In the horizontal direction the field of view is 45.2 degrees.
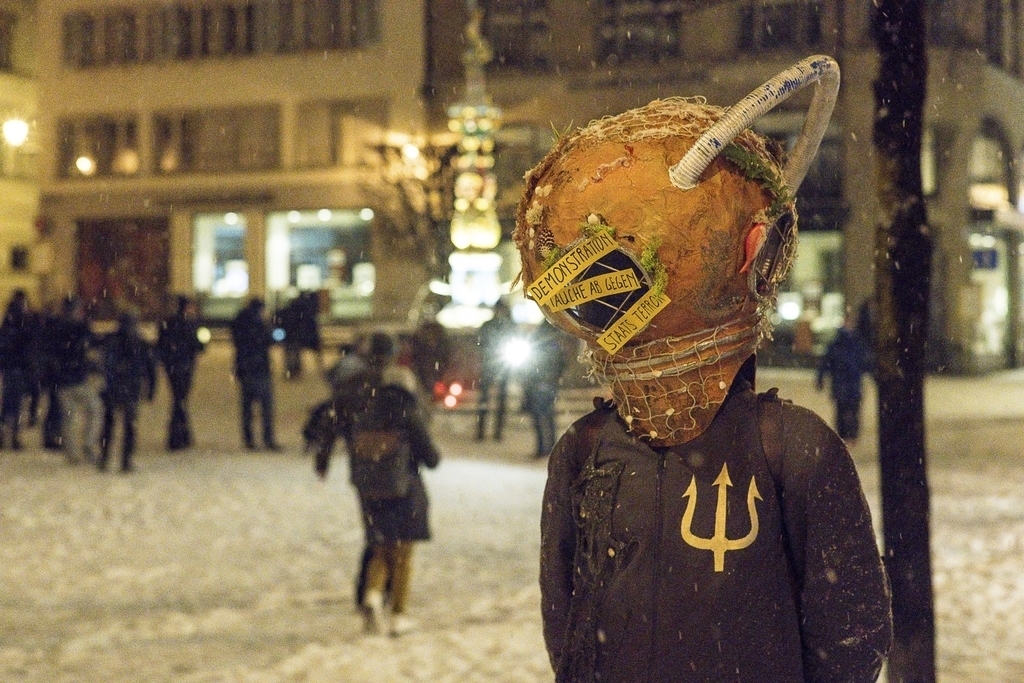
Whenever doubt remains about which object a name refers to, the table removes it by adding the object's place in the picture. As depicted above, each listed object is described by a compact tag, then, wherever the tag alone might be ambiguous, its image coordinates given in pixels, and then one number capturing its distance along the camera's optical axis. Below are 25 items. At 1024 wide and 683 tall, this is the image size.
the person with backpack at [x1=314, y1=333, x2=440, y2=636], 6.50
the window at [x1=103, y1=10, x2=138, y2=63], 40.19
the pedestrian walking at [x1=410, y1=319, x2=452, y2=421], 15.59
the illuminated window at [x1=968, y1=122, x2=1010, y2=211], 28.47
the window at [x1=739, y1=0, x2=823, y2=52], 29.09
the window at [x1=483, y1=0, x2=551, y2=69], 34.25
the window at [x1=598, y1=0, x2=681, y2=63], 30.28
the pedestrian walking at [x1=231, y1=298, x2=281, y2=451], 14.17
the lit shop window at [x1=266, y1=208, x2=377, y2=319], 38.41
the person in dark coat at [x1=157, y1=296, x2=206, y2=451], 13.93
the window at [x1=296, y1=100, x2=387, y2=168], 37.66
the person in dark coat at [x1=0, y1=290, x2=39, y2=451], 14.11
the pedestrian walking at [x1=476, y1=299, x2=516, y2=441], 14.60
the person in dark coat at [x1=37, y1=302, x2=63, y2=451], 12.88
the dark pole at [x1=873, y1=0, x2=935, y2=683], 4.28
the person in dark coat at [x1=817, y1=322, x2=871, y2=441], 14.34
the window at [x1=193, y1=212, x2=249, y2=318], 39.72
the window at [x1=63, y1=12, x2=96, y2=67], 40.53
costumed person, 2.30
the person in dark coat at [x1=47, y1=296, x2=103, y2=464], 12.84
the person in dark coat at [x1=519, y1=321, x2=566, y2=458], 13.63
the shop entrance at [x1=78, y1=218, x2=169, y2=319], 40.12
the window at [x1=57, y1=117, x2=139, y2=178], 40.62
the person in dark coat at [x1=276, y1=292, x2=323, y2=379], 22.83
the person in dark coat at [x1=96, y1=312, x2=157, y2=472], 12.49
